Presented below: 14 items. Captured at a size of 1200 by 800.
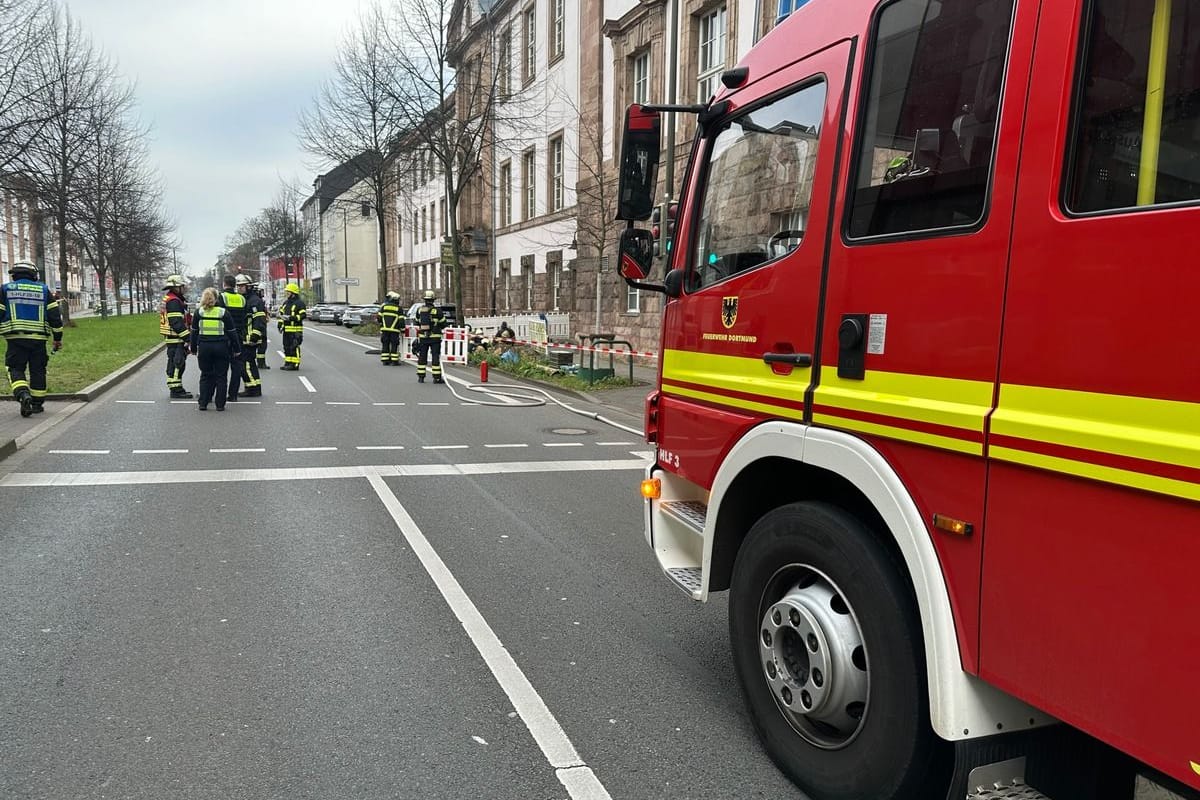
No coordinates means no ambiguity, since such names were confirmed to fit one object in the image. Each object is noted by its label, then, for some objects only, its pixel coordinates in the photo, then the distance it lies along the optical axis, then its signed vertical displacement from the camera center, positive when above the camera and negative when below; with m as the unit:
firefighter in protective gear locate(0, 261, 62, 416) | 10.60 -0.54
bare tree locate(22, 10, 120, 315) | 19.27 +4.81
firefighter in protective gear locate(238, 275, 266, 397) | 14.39 -0.78
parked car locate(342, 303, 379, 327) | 49.09 -1.26
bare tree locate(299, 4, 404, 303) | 27.85 +5.87
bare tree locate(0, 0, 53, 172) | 14.64 +3.49
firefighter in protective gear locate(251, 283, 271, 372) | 16.95 -1.46
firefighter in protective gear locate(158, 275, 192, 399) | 13.45 -0.70
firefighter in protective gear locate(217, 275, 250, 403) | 14.51 -0.27
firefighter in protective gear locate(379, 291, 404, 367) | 20.41 -0.83
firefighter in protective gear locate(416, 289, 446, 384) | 16.55 -0.63
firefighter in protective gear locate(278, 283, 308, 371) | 18.17 -0.72
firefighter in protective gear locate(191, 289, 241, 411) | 12.22 -0.82
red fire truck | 1.76 -0.22
